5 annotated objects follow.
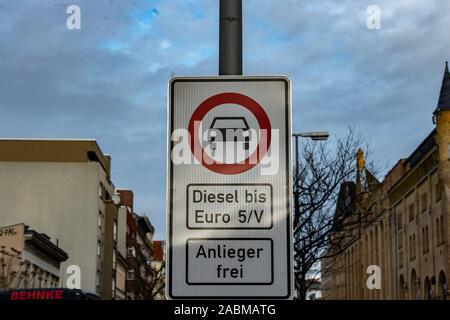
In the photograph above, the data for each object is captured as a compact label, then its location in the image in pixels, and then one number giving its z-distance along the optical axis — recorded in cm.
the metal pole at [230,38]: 420
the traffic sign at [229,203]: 352
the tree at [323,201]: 2719
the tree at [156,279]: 6872
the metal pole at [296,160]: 3025
